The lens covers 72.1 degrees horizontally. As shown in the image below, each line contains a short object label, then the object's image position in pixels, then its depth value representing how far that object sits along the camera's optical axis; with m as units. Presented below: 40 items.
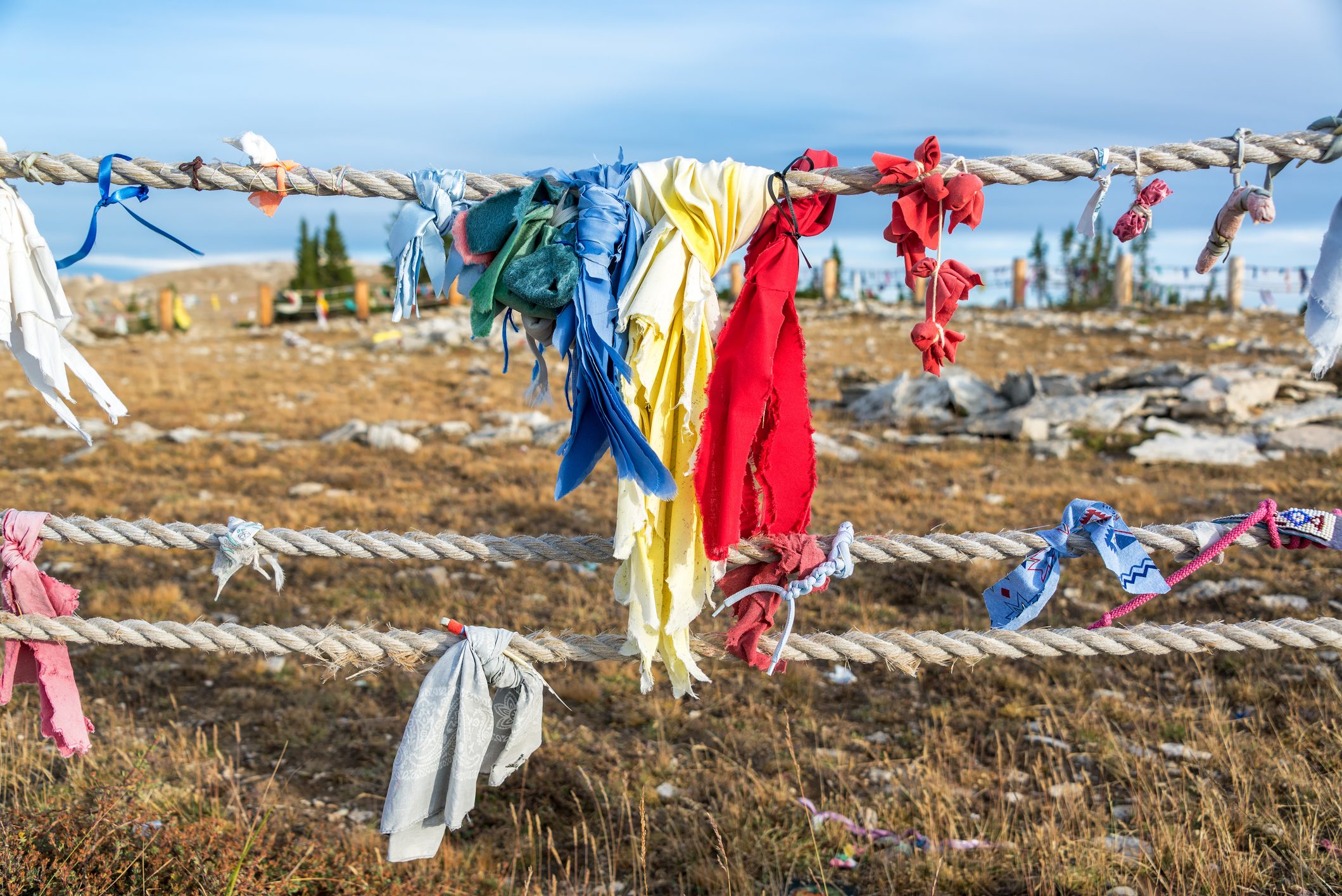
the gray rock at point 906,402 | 10.64
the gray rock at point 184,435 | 9.64
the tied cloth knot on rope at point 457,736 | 2.04
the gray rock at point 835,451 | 8.65
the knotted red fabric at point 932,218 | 1.81
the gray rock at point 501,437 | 9.41
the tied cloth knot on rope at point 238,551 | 2.24
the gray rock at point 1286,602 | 4.57
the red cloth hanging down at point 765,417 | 1.83
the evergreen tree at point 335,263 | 31.64
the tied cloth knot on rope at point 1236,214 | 1.78
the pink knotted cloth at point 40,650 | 2.35
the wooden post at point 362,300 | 26.41
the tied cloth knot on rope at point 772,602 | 2.00
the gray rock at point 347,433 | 9.55
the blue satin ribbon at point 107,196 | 2.13
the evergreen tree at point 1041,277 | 25.38
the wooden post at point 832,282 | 28.44
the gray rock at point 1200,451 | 8.34
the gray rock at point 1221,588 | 4.84
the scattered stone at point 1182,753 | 3.29
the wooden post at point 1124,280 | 23.39
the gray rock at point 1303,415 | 9.41
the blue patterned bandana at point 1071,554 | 2.04
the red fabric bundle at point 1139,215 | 1.88
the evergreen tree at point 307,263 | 31.09
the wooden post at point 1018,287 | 25.38
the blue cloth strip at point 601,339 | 1.82
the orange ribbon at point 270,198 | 2.08
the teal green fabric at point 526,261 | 1.86
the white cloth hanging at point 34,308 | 2.14
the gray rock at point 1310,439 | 8.43
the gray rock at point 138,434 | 9.59
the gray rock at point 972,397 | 10.74
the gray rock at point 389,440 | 9.16
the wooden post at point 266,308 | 26.36
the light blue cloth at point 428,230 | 1.96
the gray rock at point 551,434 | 9.34
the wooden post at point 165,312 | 25.97
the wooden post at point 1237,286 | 21.94
